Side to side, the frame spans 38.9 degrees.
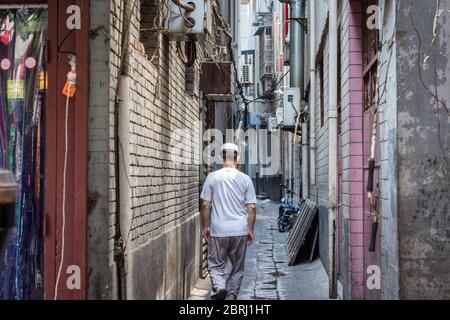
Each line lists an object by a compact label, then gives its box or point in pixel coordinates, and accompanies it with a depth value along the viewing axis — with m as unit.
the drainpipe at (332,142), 8.49
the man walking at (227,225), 7.32
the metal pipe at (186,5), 7.24
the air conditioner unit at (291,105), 17.66
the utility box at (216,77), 10.38
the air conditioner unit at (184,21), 7.21
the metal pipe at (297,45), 16.84
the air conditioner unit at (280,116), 19.28
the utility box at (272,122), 26.71
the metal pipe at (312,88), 13.13
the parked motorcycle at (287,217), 17.98
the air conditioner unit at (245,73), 32.38
